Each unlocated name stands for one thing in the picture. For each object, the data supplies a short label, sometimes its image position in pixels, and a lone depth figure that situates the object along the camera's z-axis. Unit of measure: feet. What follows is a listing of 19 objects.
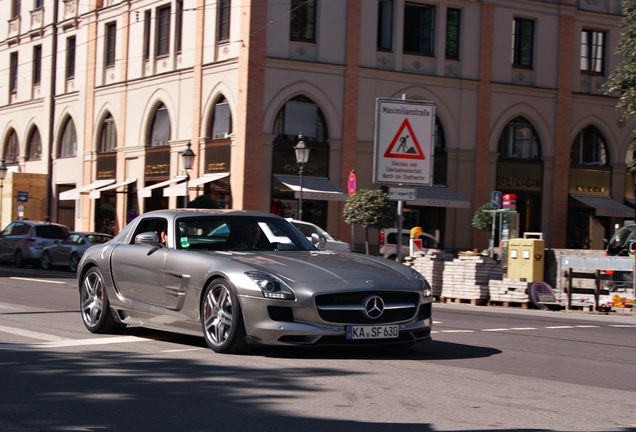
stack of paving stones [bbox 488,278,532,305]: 59.31
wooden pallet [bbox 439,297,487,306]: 62.13
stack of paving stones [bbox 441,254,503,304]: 62.13
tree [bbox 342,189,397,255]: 93.35
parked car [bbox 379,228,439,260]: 104.12
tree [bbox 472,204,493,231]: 112.37
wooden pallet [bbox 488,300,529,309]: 59.41
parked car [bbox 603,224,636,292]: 76.45
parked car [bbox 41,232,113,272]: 95.91
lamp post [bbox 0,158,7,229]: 143.23
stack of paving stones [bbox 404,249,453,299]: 65.92
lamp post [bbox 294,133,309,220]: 93.61
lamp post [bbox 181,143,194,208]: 100.42
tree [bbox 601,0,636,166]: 96.53
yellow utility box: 65.77
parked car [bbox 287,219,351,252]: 88.28
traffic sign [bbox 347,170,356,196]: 91.09
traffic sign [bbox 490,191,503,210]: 103.96
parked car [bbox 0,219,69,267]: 102.32
